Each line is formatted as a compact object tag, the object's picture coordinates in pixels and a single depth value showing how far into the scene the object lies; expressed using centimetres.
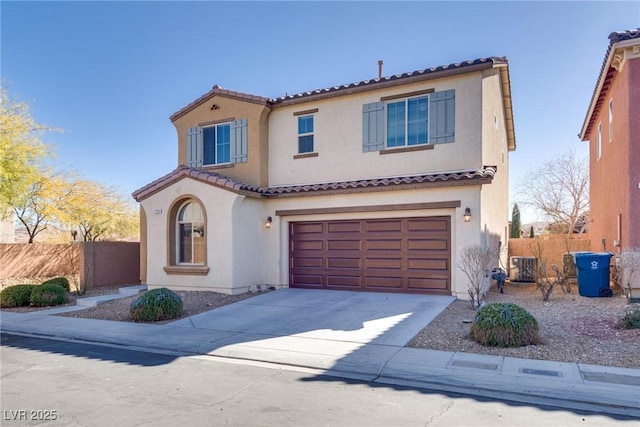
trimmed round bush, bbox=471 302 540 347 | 739
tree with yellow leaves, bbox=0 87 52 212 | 1627
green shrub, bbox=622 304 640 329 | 810
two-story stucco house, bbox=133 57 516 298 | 1283
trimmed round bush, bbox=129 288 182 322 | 1058
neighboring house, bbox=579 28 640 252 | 1142
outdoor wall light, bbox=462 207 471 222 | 1199
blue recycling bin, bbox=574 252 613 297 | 1212
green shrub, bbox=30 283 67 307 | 1321
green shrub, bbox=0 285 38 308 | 1313
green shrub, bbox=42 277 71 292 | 1539
